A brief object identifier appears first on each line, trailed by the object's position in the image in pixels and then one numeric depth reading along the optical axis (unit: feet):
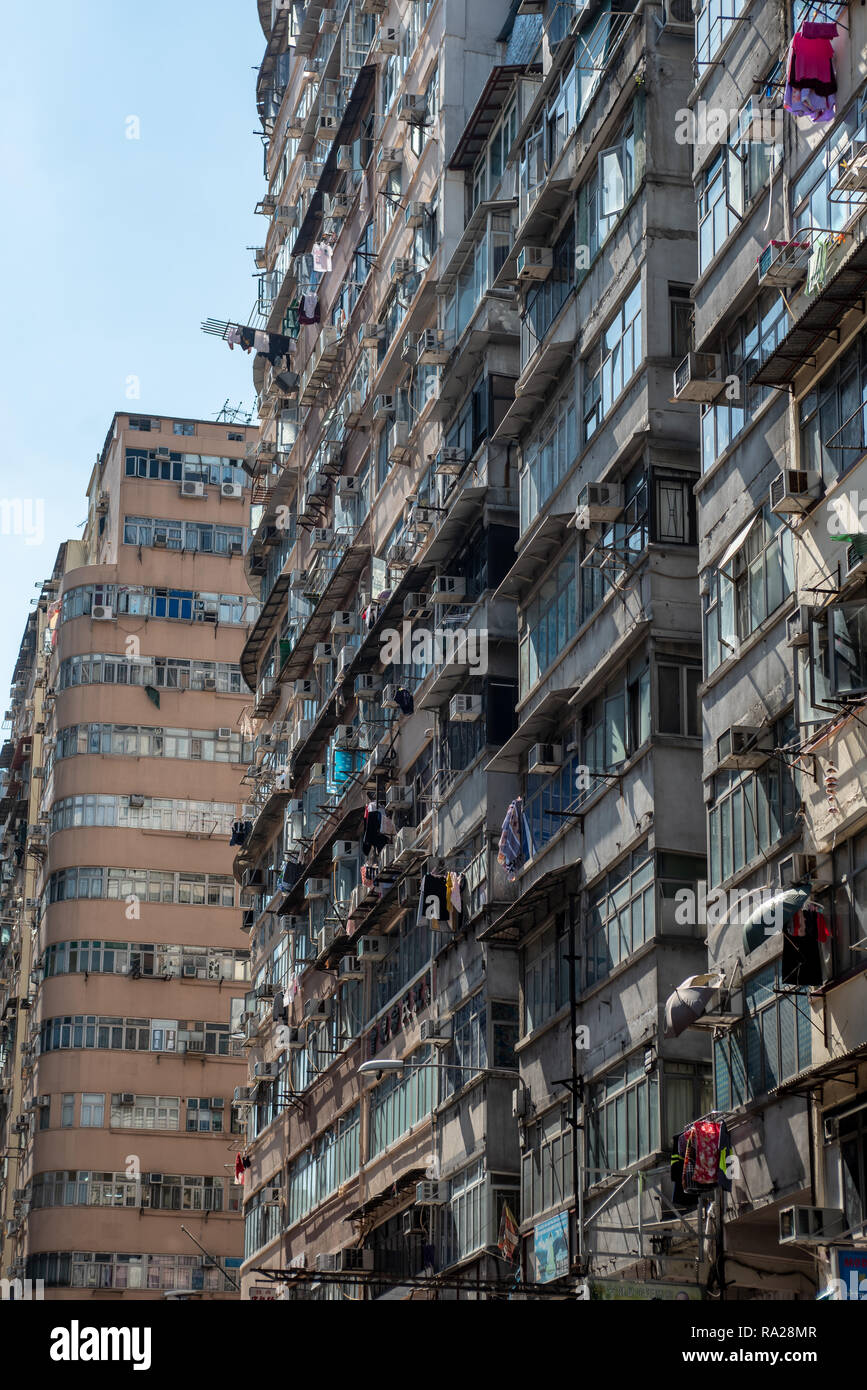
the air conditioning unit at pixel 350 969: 149.28
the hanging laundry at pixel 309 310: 178.09
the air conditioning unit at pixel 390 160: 152.25
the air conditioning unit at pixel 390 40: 154.30
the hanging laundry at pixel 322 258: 175.94
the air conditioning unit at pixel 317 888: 161.68
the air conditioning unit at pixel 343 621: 161.27
